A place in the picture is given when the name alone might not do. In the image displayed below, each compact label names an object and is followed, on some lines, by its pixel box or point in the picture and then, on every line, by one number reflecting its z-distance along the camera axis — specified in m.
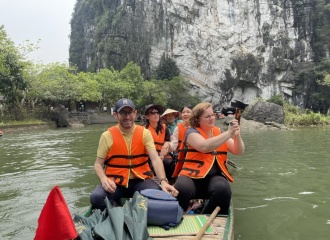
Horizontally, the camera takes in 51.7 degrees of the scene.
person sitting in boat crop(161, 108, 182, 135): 6.01
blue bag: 2.87
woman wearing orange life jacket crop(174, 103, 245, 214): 3.38
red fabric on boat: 2.36
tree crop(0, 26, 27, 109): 21.39
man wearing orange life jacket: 3.53
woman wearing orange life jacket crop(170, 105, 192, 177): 4.48
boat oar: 2.61
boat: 2.70
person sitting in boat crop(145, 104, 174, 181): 5.41
